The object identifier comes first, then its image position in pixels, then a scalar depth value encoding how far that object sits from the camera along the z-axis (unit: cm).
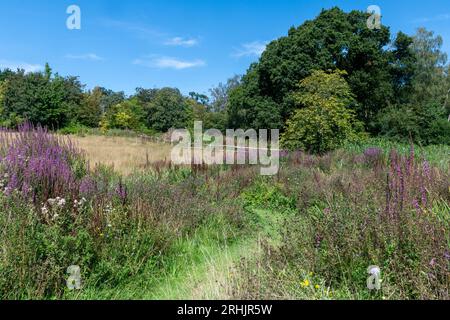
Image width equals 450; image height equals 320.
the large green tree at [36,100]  3244
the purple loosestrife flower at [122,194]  448
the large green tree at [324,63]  2805
